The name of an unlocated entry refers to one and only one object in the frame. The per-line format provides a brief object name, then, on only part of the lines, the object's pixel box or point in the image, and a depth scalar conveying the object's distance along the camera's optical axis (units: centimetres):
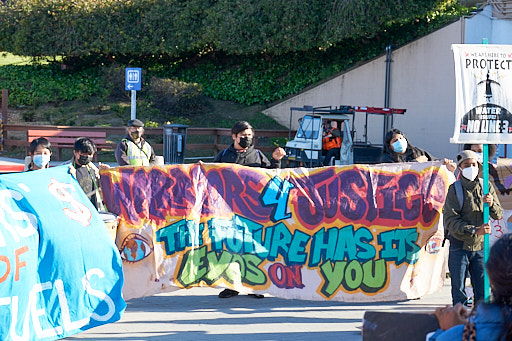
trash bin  2023
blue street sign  1642
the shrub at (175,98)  2586
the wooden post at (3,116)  2245
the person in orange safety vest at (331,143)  1823
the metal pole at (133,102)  1654
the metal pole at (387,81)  2400
